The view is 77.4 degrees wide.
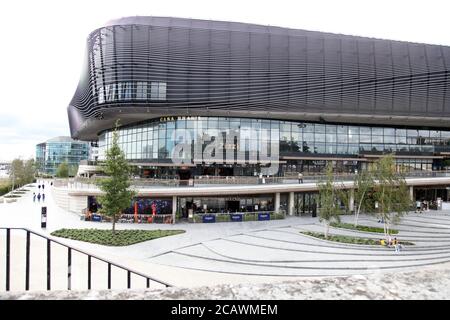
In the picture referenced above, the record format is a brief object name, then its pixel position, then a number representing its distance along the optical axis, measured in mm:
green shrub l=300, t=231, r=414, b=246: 20489
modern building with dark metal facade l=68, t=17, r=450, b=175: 39406
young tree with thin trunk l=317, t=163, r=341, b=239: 22062
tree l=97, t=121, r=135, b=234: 20922
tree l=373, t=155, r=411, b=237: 21734
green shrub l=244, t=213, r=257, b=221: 28719
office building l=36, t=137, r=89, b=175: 135462
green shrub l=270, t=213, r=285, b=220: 29672
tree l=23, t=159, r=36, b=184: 68019
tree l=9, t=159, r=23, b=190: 61056
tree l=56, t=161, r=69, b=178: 76062
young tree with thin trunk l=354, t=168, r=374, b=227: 25922
